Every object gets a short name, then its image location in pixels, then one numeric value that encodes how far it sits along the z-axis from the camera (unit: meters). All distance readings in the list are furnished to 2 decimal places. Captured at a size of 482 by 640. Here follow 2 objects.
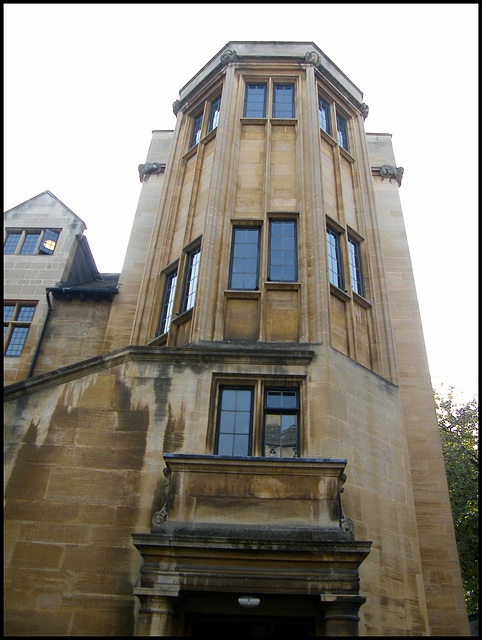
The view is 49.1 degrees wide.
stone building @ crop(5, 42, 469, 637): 8.24
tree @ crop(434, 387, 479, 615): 21.64
